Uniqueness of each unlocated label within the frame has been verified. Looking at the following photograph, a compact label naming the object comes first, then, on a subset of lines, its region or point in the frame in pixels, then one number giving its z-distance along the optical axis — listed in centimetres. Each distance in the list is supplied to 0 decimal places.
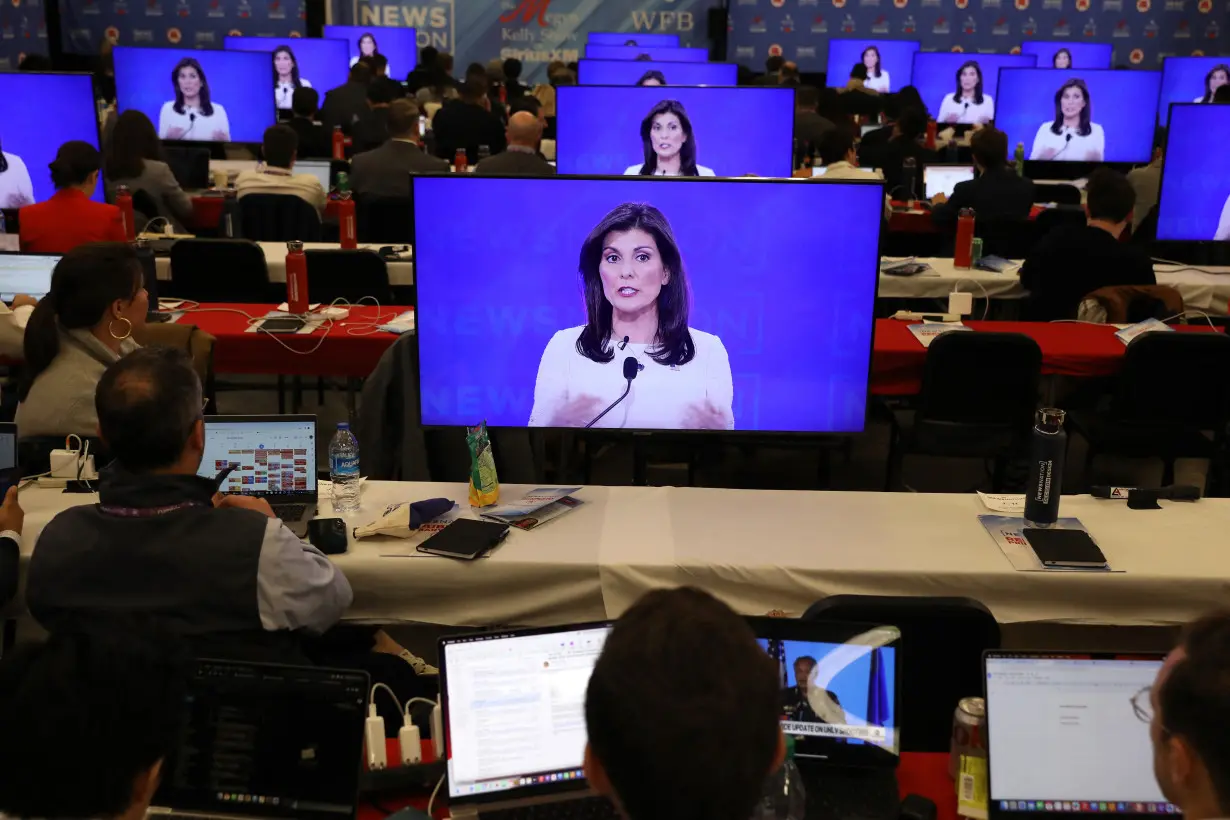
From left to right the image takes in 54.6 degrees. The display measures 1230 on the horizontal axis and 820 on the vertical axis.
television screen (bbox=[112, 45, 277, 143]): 870
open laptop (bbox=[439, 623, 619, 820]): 188
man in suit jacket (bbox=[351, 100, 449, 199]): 684
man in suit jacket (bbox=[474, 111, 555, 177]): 645
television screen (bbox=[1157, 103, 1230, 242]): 538
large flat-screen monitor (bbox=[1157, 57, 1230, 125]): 1005
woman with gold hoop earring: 317
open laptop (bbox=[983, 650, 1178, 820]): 188
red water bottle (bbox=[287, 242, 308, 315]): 473
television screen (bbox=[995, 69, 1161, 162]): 859
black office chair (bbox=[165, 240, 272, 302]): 510
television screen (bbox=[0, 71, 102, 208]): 617
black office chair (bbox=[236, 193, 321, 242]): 616
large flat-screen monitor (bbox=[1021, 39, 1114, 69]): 1255
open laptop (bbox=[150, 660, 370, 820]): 184
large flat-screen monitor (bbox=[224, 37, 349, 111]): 1145
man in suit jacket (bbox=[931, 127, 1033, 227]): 638
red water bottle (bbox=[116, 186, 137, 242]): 555
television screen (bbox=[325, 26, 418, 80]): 1317
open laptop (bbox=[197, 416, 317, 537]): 284
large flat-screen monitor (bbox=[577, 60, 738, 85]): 769
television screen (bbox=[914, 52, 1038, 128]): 1118
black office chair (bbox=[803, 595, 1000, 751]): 213
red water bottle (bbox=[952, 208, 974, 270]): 558
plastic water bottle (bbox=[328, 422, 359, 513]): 293
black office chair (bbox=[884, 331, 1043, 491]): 406
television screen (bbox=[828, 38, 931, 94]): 1311
